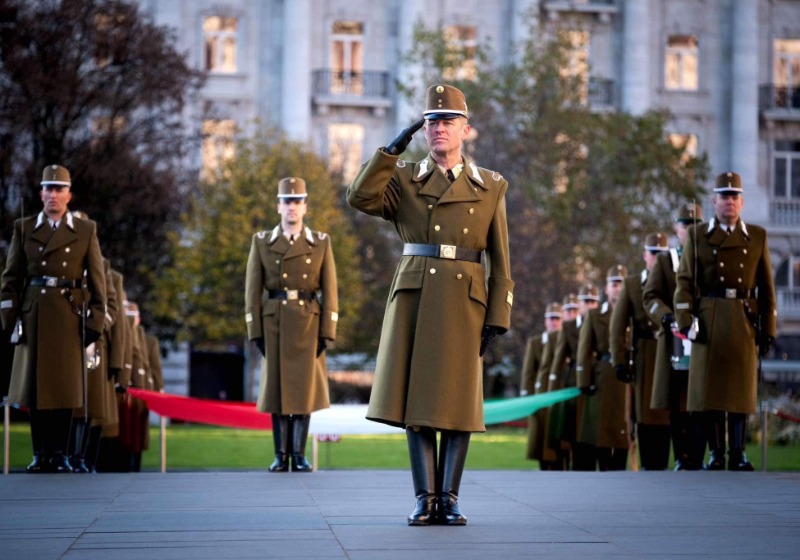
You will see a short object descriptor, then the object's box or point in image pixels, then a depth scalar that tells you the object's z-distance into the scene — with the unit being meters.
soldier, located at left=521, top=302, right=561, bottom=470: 20.95
